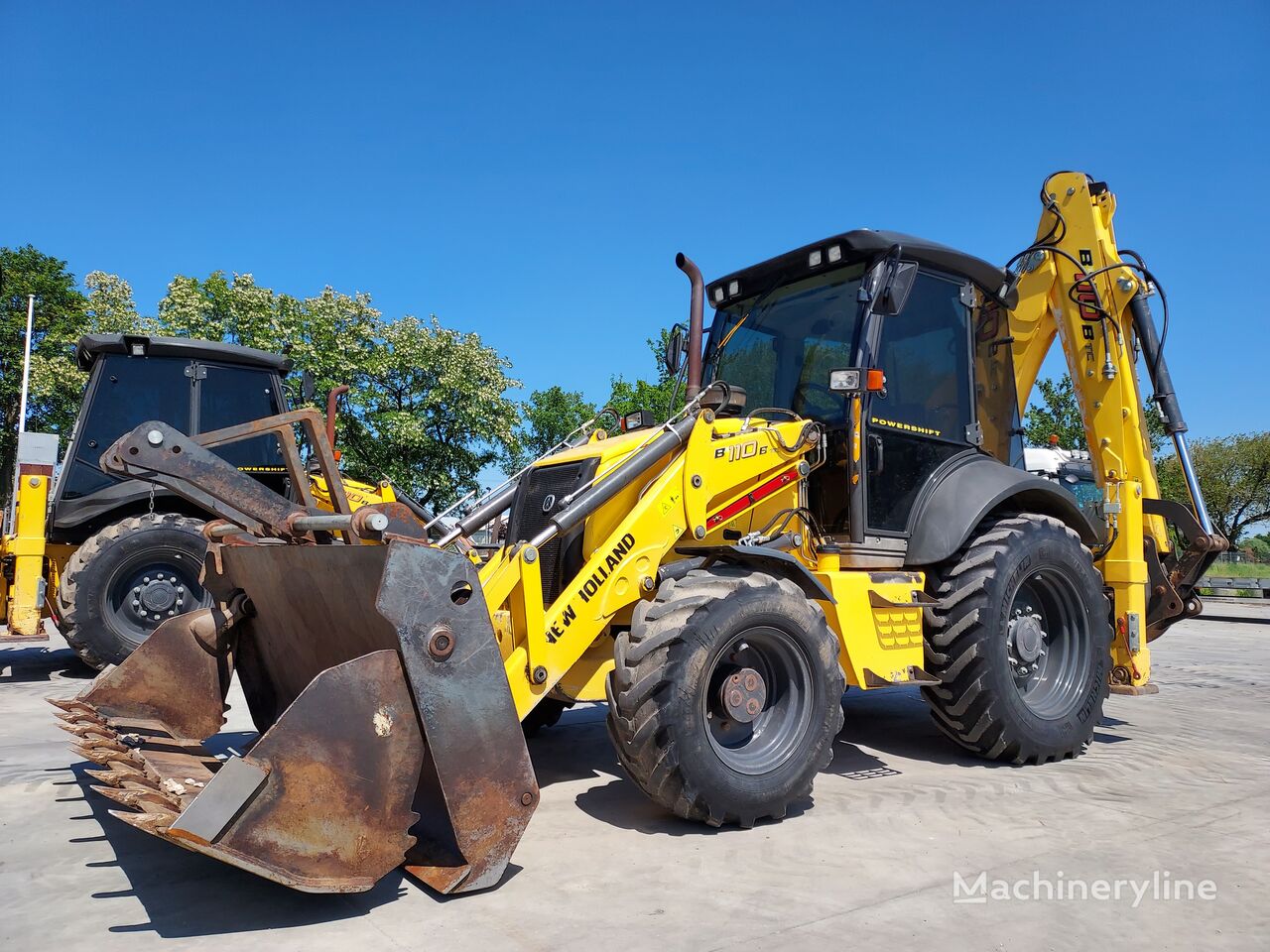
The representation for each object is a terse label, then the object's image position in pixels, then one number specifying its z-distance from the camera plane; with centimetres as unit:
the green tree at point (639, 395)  2516
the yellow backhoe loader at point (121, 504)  787
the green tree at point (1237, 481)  4056
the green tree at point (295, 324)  2164
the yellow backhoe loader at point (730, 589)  319
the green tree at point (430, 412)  2108
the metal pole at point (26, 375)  2390
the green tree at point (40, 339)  2647
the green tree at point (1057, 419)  2672
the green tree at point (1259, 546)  4781
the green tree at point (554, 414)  3416
